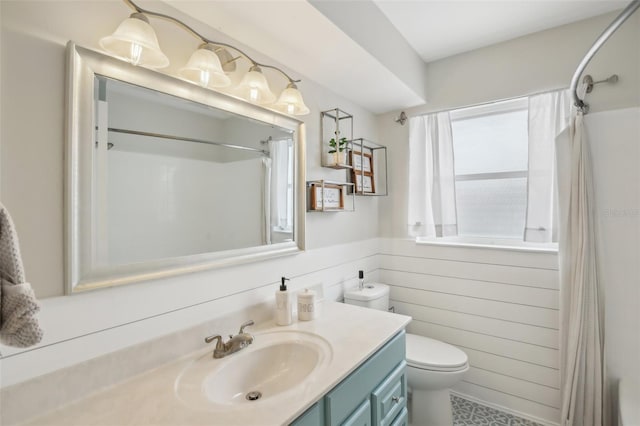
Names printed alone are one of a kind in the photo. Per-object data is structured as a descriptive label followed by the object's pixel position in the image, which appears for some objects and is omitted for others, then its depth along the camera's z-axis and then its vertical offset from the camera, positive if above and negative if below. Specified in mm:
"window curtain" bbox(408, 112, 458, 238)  2174 +259
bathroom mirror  877 +148
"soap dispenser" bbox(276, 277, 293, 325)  1396 -426
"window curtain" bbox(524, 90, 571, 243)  1807 +300
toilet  1719 -941
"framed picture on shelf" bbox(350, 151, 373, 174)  2126 +385
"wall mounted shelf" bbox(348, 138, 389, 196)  2133 +356
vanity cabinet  957 -668
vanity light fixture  882 +532
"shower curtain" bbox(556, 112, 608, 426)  1589 -473
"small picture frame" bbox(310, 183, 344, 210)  1742 +107
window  2014 +308
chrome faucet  1123 -486
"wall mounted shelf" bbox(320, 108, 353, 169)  1856 +472
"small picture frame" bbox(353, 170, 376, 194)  2135 +231
